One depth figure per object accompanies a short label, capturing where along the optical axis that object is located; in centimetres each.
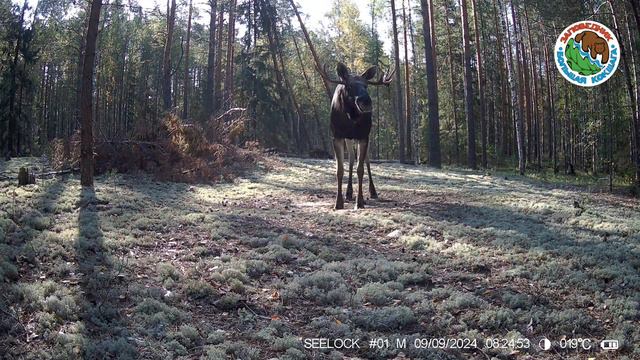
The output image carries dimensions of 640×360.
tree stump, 1005
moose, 998
